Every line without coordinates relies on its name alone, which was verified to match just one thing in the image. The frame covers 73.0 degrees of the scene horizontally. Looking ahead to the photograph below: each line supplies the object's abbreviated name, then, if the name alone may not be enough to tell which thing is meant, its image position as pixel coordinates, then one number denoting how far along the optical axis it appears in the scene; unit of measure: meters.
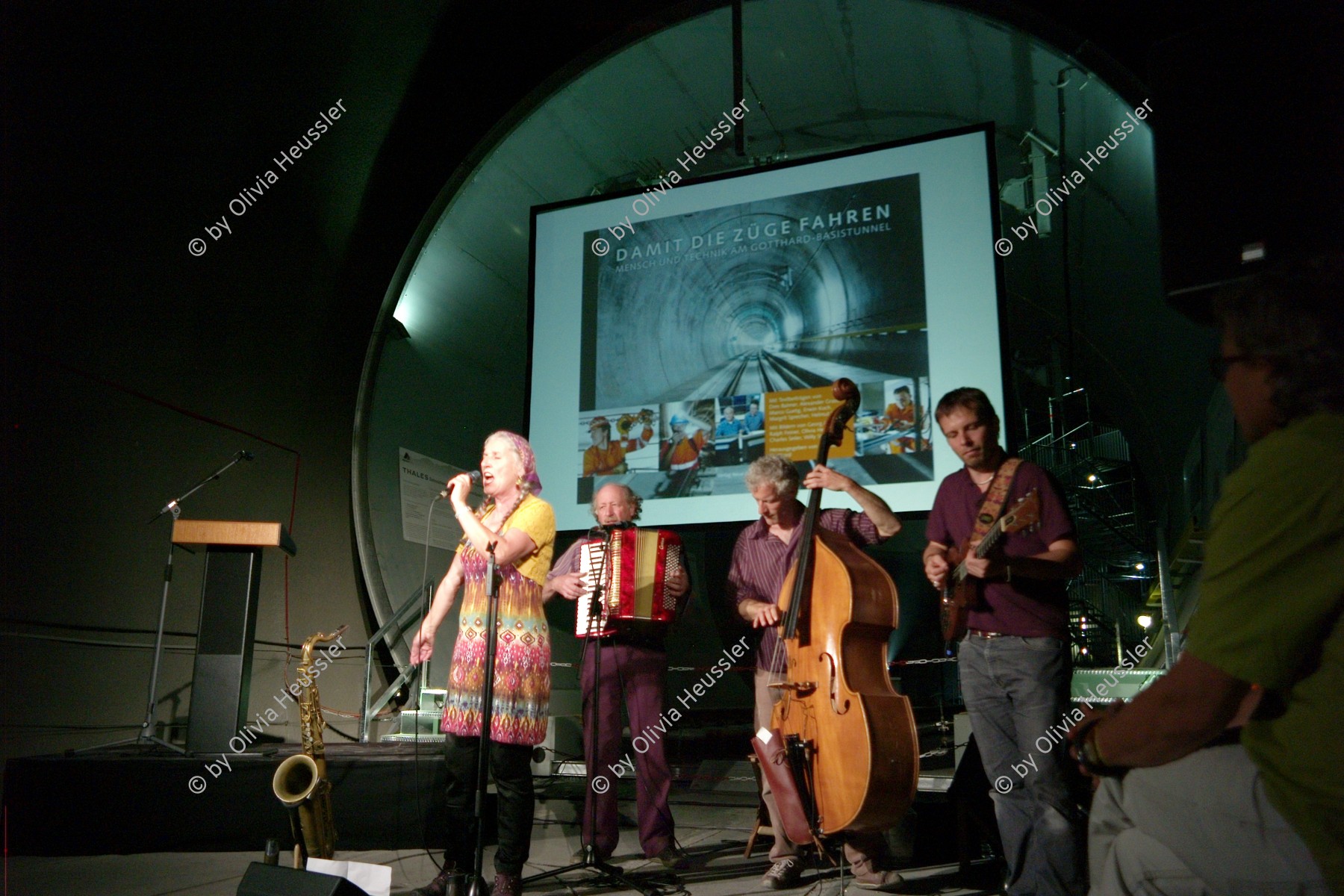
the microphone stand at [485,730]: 3.04
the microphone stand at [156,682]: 4.60
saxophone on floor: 3.42
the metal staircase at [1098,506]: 9.07
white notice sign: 7.03
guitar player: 2.82
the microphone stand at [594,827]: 3.46
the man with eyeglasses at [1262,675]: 1.15
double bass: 3.04
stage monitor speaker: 2.11
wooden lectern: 4.56
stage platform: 3.96
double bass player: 3.52
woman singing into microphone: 3.31
